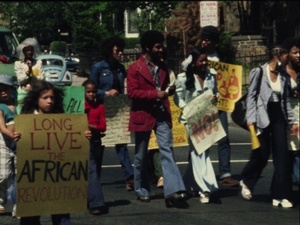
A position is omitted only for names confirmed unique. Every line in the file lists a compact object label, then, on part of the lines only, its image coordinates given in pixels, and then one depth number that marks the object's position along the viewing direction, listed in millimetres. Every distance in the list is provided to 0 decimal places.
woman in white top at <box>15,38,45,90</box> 15070
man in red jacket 10562
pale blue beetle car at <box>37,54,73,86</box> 29289
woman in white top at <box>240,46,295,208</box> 10039
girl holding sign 7582
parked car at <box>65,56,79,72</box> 37812
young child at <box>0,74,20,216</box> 9266
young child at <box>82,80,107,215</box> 10352
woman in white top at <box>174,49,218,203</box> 10883
